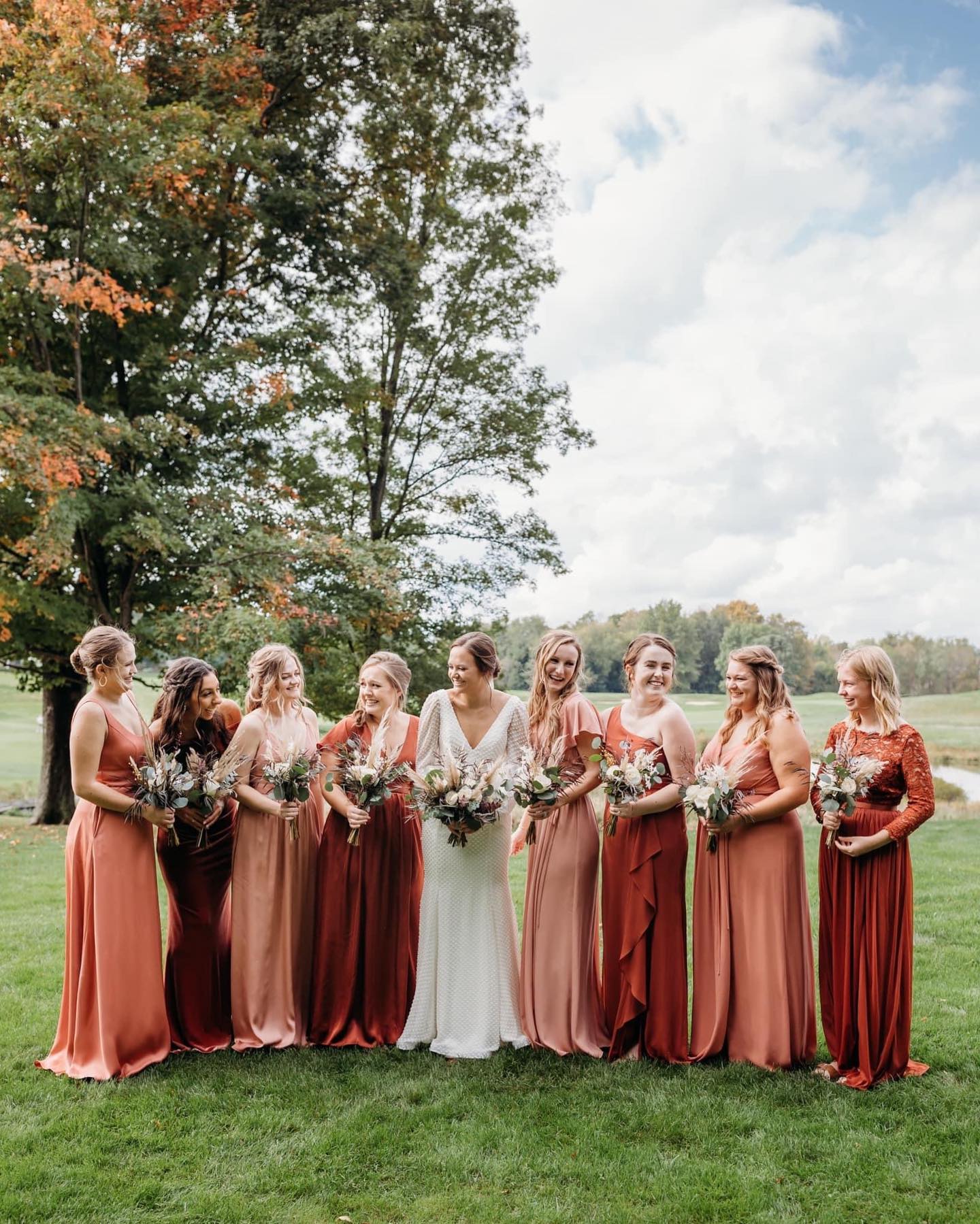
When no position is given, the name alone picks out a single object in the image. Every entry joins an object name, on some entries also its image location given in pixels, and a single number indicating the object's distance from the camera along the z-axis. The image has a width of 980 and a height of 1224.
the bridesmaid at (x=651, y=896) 5.98
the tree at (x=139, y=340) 12.77
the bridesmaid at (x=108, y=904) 5.71
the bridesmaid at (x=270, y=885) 6.21
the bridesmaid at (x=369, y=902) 6.32
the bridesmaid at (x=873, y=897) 5.55
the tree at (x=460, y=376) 20.77
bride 6.14
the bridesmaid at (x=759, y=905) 5.80
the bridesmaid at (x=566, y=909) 6.15
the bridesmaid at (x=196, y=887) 6.17
